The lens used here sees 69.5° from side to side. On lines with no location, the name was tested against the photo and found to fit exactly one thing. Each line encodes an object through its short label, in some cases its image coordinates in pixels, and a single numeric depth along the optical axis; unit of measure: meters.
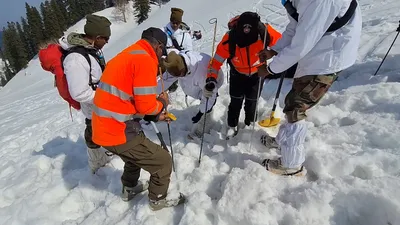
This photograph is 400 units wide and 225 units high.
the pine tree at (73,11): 71.56
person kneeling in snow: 4.41
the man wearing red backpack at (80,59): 3.57
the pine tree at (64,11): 69.57
